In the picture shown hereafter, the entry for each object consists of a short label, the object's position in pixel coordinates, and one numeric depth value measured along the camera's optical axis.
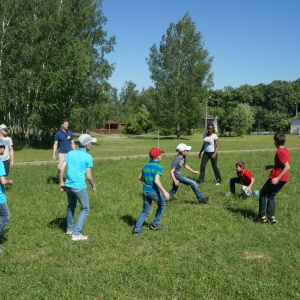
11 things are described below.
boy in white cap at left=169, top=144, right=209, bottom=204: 8.47
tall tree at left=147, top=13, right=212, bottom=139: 46.25
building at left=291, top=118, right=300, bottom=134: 65.19
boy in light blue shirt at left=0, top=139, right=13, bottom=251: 5.69
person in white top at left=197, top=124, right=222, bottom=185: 11.39
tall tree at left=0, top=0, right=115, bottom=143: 26.30
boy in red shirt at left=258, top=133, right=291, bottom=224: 7.01
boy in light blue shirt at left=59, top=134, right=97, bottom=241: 6.25
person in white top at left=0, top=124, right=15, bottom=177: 9.38
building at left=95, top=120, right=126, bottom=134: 73.29
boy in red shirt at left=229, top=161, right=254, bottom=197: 9.16
